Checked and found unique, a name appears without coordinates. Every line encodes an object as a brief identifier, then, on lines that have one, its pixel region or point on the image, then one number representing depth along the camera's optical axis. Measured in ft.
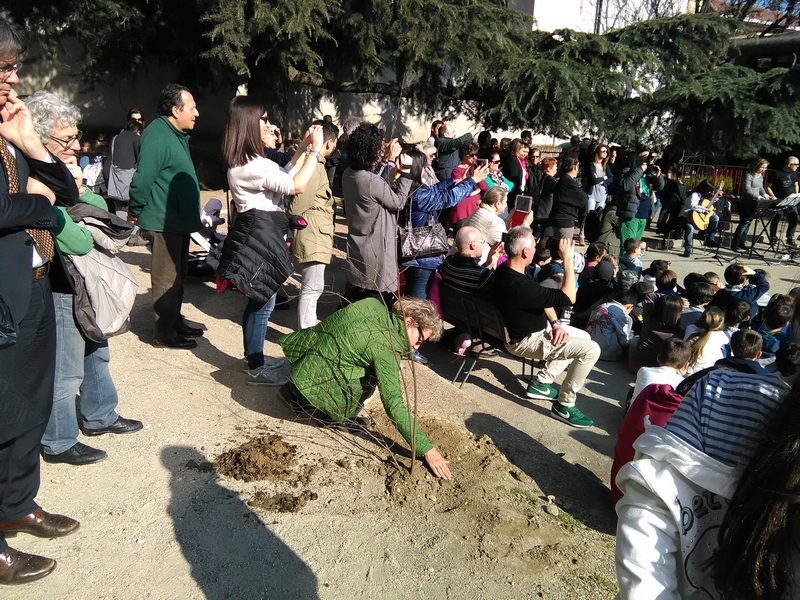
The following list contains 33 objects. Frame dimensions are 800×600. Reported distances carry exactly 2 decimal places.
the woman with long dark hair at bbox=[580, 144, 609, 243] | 34.27
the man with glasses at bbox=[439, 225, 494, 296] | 17.56
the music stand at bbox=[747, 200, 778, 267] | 36.09
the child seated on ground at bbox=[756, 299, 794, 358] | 18.28
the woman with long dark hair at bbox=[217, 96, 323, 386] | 13.84
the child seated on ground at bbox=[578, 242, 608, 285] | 22.86
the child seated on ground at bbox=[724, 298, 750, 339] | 18.07
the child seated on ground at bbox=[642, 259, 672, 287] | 22.75
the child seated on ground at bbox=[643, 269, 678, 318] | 21.57
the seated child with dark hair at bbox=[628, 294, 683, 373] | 18.71
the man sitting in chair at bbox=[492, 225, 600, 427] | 16.24
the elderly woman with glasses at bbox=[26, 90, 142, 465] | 10.53
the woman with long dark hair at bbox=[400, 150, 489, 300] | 18.86
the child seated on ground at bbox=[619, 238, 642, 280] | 24.57
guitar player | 36.50
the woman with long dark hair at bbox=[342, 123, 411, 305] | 15.81
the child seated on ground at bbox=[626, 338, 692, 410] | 13.46
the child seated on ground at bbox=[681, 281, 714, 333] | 19.33
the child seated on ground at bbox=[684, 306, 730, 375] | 16.43
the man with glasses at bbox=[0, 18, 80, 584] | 8.18
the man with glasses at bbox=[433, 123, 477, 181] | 29.86
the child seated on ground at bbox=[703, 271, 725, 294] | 21.85
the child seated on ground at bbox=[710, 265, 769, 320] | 21.57
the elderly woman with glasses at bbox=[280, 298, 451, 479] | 11.79
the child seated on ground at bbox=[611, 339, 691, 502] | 11.66
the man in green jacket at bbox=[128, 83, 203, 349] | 15.05
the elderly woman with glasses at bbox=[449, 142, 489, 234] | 25.89
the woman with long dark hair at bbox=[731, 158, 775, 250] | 37.55
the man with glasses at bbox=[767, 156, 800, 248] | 37.96
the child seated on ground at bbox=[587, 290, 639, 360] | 20.85
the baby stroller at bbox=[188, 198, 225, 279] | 22.11
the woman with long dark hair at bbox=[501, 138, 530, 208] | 31.45
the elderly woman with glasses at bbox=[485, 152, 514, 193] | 25.49
